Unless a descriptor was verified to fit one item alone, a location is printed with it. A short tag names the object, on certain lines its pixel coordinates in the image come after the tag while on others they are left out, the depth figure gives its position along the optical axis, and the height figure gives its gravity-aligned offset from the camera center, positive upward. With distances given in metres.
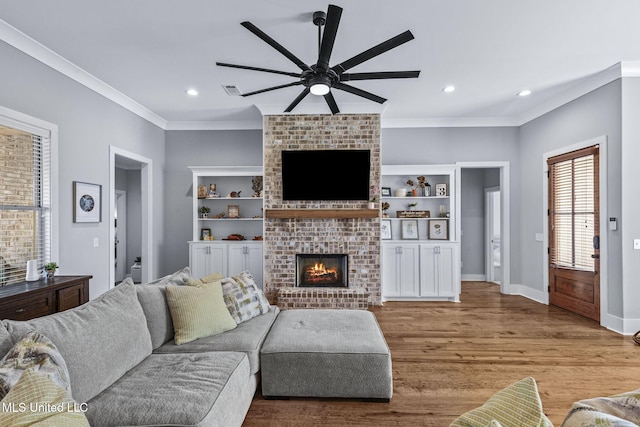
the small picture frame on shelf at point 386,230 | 5.31 -0.27
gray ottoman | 2.19 -1.04
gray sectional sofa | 1.44 -0.85
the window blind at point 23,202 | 2.76 +0.10
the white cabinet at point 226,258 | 5.10 -0.69
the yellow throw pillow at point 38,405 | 0.92 -0.57
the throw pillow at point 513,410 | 0.80 -0.50
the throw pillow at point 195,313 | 2.28 -0.72
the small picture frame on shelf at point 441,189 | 5.30 +0.39
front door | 3.93 -0.24
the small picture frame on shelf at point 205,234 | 5.34 -0.34
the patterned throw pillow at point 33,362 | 1.12 -0.55
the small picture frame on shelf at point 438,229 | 5.32 -0.26
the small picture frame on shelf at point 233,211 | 5.44 +0.04
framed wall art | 3.51 +0.13
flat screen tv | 4.68 +0.59
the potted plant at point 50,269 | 2.89 -0.49
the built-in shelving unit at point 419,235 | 5.00 -0.35
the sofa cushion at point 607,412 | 0.69 -0.46
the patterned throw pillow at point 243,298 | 2.67 -0.71
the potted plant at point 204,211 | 5.38 +0.04
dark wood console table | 2.33 -0.65
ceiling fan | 2.04 +1.05
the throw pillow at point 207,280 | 2.63 -0.56
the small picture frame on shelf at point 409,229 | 5.34 -0.26
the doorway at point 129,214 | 6.59 -0.01
